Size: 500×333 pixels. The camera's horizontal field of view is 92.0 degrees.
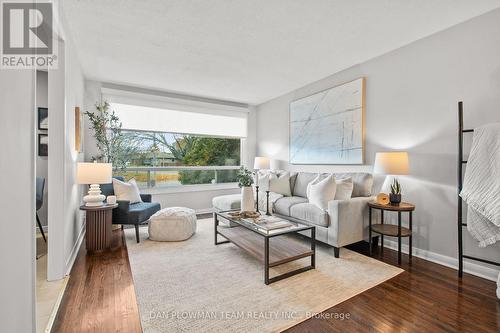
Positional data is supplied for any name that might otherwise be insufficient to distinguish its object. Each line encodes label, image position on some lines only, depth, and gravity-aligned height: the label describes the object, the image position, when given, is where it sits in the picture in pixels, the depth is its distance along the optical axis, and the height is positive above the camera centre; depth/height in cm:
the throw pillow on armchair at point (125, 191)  365 -44
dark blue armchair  334 -73
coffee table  227 -89
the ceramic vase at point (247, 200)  309 -47
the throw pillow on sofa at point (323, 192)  309 -37
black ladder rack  234 -12
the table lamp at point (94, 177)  283 -18
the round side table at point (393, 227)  268 -76
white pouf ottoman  334 -89
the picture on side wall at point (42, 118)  376 +68
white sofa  282 -65
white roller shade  455 +97
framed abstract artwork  362 +64
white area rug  173 -111
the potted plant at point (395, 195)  279 -36
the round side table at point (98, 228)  295 -82
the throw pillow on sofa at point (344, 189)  319 -33
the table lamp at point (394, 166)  276 -2
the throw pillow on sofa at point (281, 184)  427 -37
